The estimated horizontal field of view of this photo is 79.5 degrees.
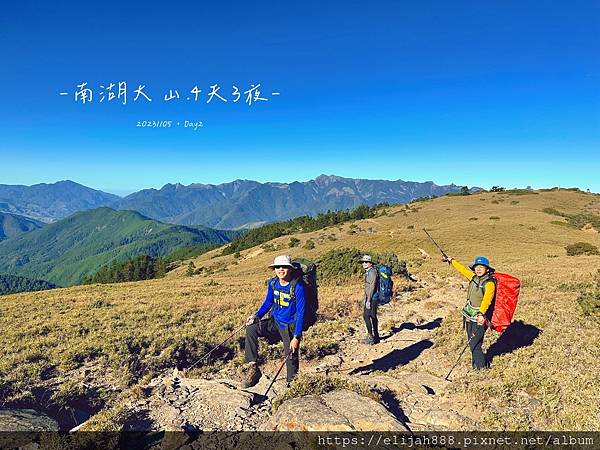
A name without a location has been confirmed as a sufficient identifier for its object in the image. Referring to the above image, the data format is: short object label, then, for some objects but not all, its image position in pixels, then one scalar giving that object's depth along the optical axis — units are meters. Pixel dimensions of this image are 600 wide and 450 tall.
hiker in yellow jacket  8.44
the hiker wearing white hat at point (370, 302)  11.71
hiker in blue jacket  7.62
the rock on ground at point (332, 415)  5.75
